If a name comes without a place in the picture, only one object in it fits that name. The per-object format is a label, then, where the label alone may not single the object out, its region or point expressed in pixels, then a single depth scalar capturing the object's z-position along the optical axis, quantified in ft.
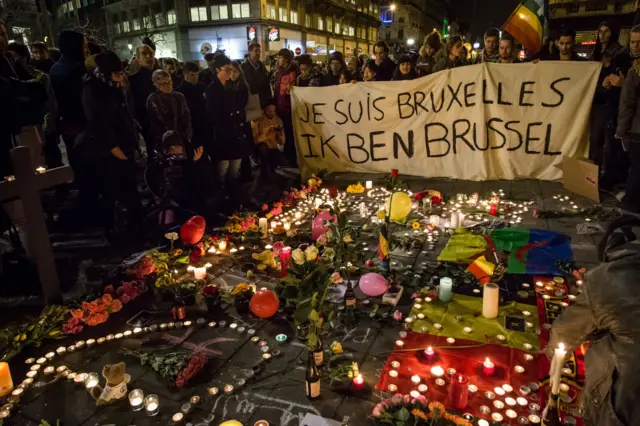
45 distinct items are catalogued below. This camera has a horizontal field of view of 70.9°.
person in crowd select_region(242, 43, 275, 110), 25.36
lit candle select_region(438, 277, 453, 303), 11.82
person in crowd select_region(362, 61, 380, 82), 24.81
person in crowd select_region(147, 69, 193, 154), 18.13
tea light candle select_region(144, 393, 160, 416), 8.53
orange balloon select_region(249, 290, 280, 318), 11.43
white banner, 21.21
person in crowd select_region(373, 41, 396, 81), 25.58
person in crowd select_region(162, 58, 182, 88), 23.26
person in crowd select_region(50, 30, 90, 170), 17.39
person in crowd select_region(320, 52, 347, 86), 27.22
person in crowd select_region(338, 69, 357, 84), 26.17
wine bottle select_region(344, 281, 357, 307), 11.62
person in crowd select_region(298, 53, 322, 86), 26.61
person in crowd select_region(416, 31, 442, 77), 23.69
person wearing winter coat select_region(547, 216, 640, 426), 5.51
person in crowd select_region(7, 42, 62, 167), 18.84
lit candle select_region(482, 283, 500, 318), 10.85
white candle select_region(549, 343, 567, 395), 6.91
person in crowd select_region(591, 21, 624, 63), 19.66
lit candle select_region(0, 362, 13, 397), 9.09
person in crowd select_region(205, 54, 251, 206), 19.94
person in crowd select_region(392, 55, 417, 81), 23.81
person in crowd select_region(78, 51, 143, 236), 16.12
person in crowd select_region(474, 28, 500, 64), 22.45
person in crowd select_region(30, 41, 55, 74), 22.36
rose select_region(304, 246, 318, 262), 8.39
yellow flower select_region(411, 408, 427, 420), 7.11
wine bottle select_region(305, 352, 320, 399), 8.52
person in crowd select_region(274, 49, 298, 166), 25.62
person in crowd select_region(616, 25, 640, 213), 17.21
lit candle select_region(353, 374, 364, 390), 8.82
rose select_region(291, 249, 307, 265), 8.26
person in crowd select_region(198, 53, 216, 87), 23.87
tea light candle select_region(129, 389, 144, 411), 8.69
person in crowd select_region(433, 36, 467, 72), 23.08
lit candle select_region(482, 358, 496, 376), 9.00
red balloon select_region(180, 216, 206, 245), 15.49
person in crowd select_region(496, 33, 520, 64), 21.80
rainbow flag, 21.79
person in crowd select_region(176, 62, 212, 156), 21.57
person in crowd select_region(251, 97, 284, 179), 24.35
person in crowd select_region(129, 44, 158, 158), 20.93
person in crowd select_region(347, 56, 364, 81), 28.45
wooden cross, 11.09
